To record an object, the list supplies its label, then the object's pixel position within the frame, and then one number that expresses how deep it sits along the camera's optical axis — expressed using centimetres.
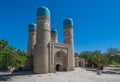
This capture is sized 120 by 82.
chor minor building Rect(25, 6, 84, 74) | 1678
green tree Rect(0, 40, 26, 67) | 1240
